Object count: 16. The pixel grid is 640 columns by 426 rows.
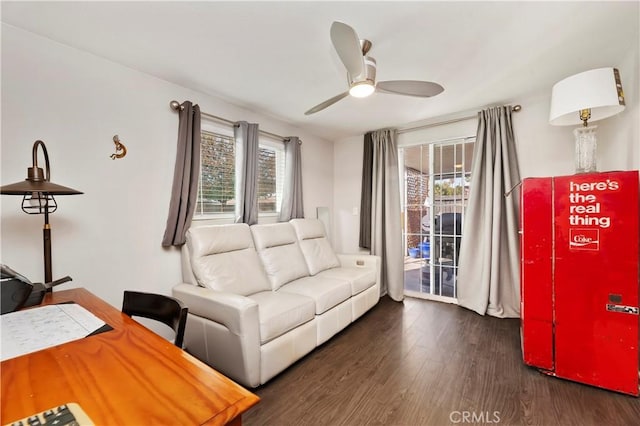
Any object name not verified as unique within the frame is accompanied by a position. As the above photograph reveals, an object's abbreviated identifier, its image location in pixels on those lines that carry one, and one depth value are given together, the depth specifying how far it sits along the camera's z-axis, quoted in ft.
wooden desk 2.05
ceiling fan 4.63
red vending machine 5.65
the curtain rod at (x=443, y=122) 9.59
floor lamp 4.37
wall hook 6.73
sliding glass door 11.30
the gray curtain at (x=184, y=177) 7.68
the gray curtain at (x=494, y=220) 9.66
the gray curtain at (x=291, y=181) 11.40
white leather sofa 5.98
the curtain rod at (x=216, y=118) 7.78
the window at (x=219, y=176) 8.85
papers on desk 3.08
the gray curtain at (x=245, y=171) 9.50
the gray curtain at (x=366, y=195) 12.90
